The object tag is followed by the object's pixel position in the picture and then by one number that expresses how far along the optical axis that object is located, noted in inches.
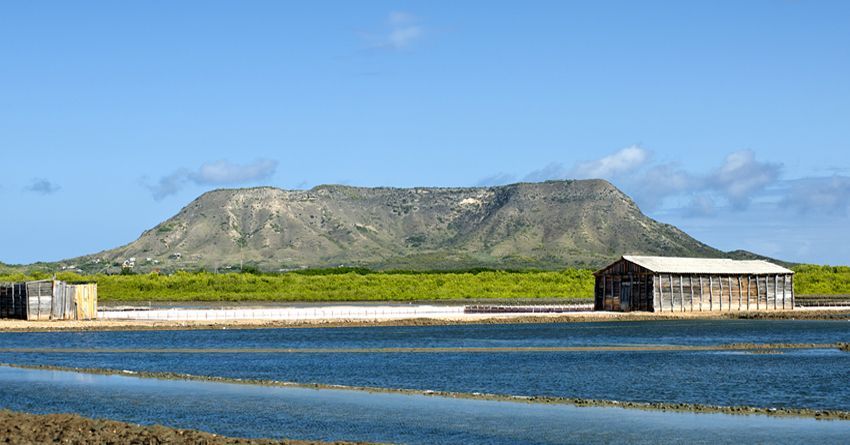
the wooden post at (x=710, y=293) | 3464.6
